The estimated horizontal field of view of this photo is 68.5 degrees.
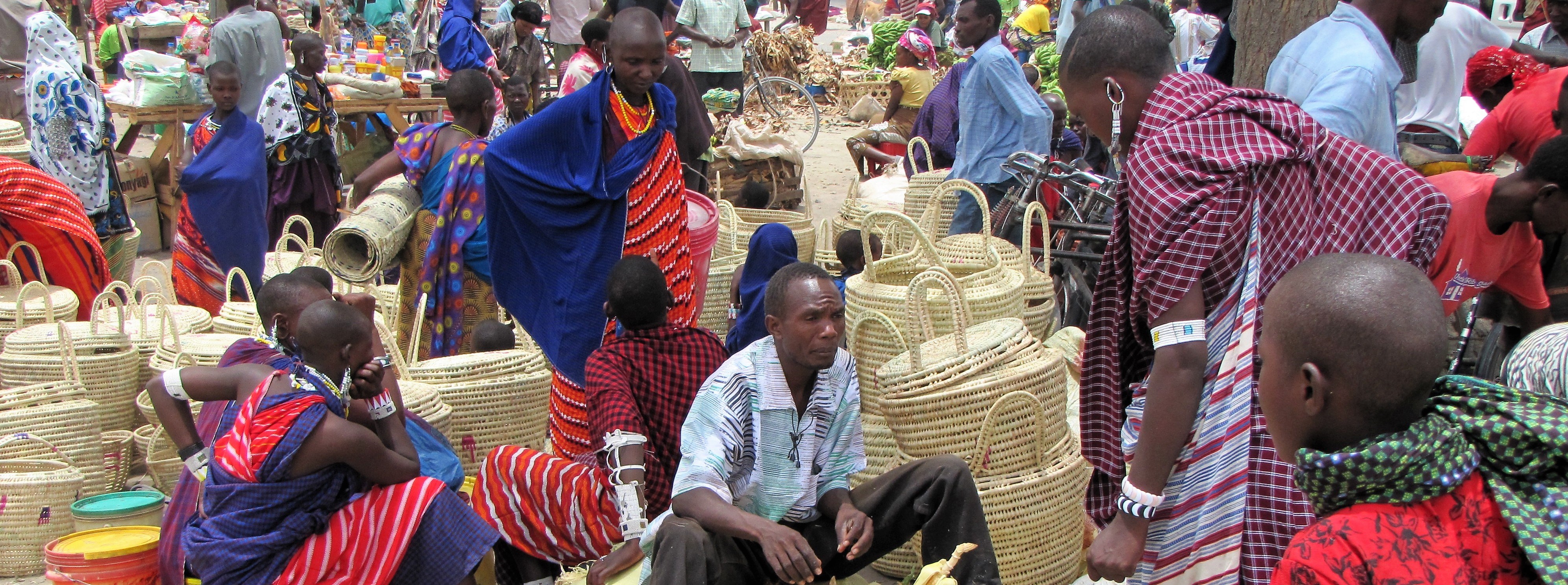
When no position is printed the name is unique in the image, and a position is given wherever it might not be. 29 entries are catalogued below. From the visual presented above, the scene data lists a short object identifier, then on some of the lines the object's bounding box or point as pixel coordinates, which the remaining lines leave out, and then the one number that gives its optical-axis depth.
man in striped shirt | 2.59
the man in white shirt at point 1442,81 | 4.94
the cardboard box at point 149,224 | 8.08
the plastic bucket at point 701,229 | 4.58
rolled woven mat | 4.39
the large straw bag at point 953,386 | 3.26
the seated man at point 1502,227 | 3.02
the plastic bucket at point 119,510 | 3.44
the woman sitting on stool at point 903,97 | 8.87
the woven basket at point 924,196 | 6.42
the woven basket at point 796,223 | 6.60
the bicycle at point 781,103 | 13.01
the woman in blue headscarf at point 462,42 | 10.52
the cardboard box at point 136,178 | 7.84
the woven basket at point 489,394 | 4.04
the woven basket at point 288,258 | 5.18
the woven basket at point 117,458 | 4.43
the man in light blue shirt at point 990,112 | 5.89
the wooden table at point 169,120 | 7.93
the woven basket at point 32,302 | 4.92
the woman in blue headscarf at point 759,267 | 4.52
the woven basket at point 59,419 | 3.96
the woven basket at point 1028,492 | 3.29
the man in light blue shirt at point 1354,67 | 2.59
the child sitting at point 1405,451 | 1.30
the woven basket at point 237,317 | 4.64
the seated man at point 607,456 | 3.05
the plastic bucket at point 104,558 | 3.18
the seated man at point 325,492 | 2.65
